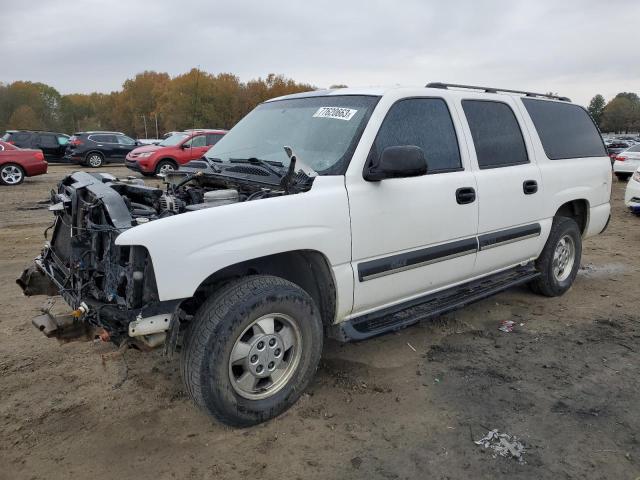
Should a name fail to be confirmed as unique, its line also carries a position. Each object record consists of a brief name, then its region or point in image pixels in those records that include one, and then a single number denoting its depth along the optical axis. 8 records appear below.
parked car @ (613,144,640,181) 16.09
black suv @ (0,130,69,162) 20.73
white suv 2.65
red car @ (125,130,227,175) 15.88
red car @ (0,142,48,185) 14.84
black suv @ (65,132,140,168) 21.36
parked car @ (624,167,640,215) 9.77
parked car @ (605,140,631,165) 28.27
